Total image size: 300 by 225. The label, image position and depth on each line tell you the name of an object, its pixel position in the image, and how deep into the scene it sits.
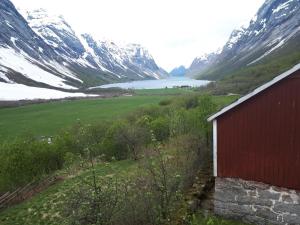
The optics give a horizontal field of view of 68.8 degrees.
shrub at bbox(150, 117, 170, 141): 27.97
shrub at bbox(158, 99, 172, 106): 48.13
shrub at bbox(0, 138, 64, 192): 20.12
